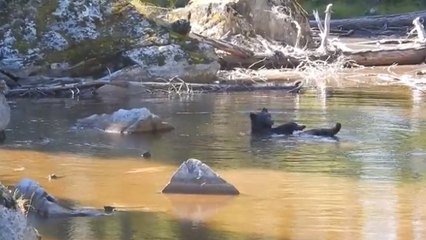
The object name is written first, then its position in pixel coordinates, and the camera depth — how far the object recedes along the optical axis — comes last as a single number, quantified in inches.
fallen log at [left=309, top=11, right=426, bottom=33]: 1545.3
